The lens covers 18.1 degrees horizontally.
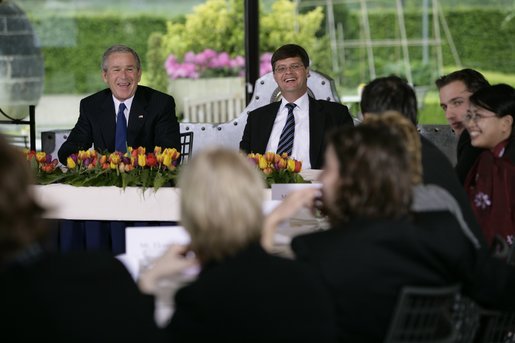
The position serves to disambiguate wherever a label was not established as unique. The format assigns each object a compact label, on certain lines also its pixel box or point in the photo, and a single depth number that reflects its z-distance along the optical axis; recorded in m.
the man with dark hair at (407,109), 5.01
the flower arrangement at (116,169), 7.10
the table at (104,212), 7.03
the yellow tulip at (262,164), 7.10
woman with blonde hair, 3.46
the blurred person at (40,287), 3.16
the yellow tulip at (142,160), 7.10
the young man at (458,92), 7.63
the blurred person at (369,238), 3.86
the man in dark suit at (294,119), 9.06
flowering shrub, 14.11
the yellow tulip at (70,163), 7.26
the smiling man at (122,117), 9.05
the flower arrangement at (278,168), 7.09
